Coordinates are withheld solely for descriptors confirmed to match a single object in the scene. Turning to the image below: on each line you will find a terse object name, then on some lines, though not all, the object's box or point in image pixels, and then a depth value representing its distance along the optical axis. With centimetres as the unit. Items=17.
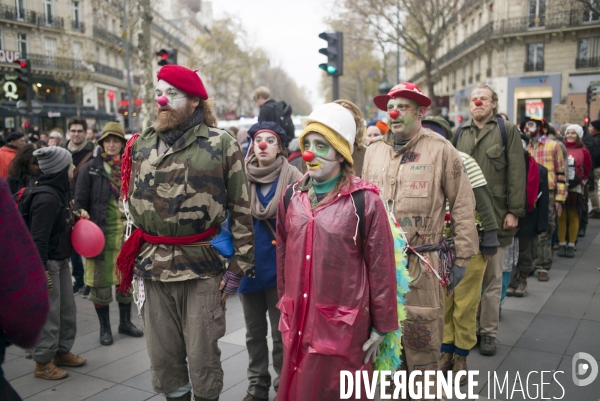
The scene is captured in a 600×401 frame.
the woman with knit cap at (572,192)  862
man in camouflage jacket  311
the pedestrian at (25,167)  482
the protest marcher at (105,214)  528
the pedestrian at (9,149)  736
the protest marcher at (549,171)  738
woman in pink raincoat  255
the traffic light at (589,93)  2078
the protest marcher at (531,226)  600
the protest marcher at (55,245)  431
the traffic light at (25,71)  1187
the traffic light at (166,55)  1028
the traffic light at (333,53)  977
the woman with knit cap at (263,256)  397
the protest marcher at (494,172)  465
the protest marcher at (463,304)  405
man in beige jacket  336
